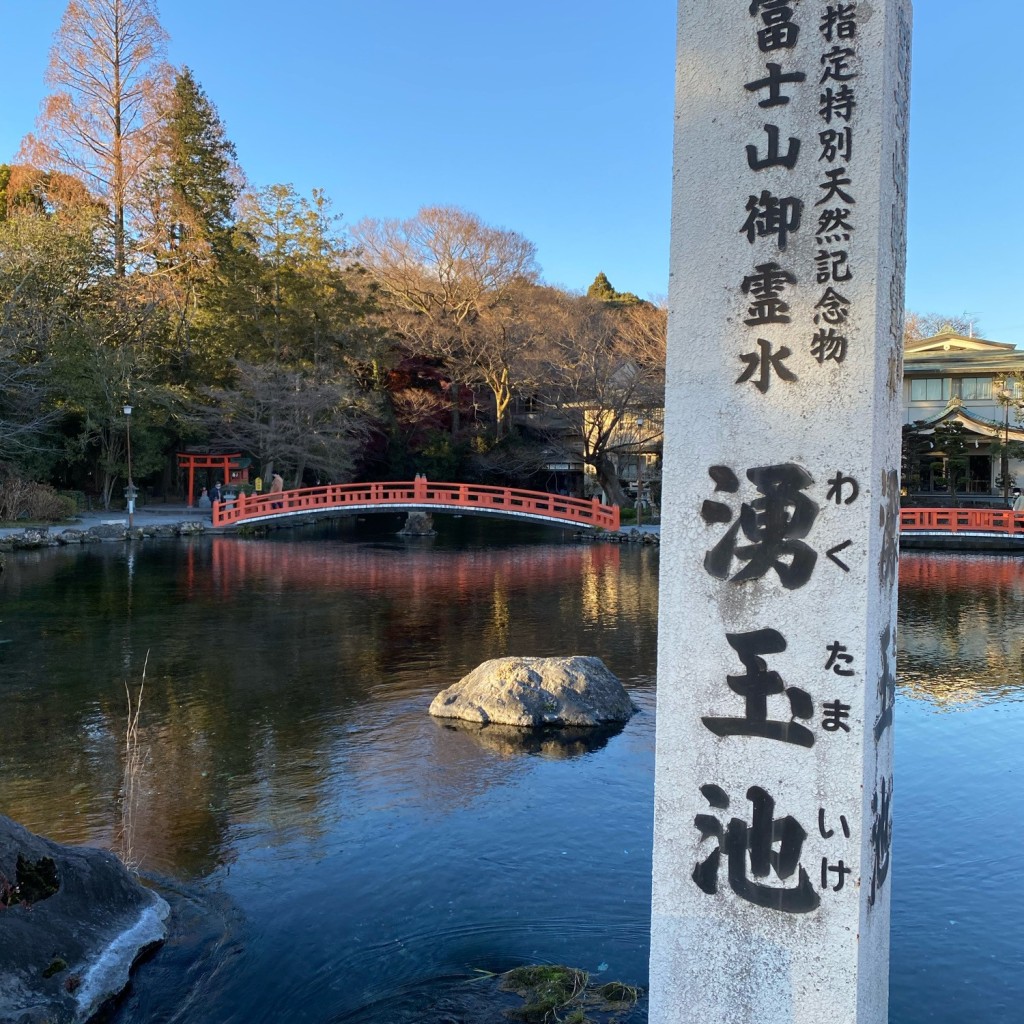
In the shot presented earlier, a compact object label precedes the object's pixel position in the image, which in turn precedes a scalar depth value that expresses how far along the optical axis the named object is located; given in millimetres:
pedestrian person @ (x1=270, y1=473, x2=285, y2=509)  24656
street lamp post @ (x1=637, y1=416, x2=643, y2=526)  23883
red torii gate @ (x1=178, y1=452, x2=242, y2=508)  25984
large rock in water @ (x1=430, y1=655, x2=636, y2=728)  7066
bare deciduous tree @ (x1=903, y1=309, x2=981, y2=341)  40906
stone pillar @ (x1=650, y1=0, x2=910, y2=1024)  2297
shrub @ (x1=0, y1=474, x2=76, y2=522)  20375
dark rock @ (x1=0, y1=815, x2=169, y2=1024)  3137
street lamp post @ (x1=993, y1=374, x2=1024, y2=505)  24188
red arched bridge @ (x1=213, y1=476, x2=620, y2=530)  21062
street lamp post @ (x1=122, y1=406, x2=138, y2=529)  20625
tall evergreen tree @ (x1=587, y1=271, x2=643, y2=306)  37594
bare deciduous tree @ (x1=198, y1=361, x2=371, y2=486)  24578
